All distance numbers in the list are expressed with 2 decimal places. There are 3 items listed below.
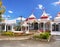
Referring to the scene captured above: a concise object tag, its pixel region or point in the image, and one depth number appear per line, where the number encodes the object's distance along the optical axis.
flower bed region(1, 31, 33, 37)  9.02
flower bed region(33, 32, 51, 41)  6.76
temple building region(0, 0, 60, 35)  11.33
